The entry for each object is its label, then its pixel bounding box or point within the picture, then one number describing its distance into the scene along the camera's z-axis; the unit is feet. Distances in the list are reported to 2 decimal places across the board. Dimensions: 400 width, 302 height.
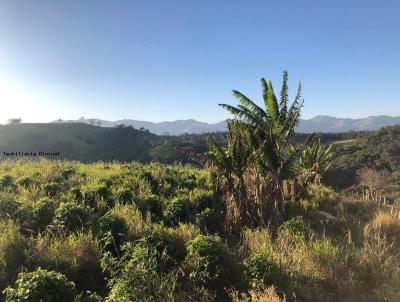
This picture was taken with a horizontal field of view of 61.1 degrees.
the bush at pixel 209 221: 30.89
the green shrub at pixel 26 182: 38.83
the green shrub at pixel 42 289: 12.82
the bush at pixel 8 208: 24.39
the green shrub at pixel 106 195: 34.32
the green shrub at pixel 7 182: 37.19
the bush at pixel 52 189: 35.10
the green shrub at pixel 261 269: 16.56
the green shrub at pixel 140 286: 13.83
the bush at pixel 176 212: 31.27
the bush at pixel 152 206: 33.45
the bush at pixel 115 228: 21.56
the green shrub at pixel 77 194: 33.95
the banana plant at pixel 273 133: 34.71
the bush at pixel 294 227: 25.70
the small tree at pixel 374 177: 121.33
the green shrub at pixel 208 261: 17.03
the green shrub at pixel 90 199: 33.12
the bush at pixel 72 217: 23.12
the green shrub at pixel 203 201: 36.90
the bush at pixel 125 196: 34.35
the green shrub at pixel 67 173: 45.24
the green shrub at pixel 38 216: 24.36
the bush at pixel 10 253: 17.25
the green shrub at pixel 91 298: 14.33
